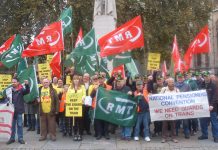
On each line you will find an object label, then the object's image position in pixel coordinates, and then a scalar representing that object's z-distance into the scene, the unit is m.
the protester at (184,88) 12.61
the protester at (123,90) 12.45
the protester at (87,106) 12.72
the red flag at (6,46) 15.76
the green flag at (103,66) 14.65
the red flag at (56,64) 14.53
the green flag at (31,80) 12.83
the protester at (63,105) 12.99
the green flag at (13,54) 14.15
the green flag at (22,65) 14.19
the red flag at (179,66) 16.31
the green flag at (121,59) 13.29
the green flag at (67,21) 15.27
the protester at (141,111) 12.26
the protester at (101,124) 12.52
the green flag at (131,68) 15.11
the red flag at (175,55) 16.66
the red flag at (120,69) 14.55
